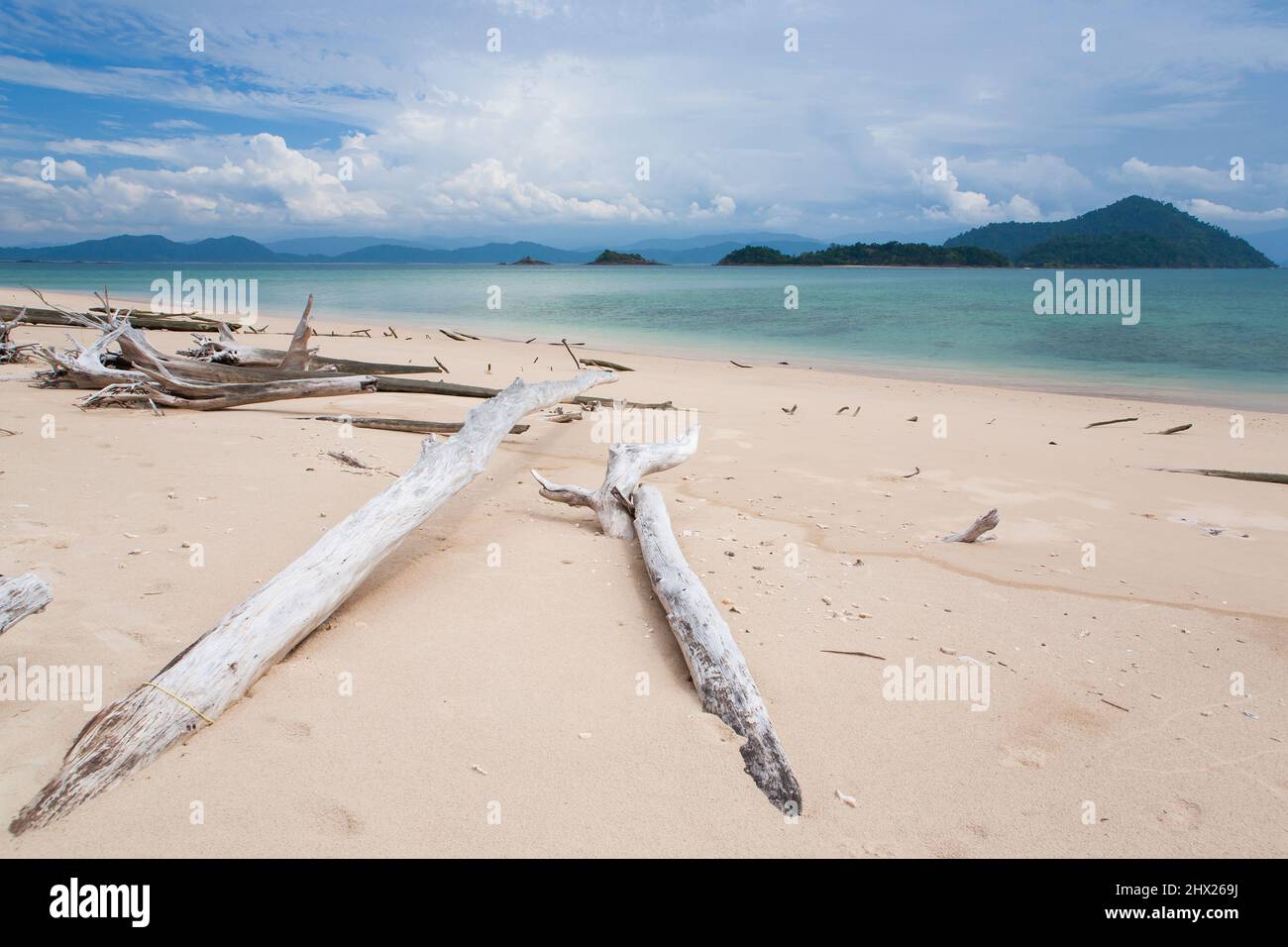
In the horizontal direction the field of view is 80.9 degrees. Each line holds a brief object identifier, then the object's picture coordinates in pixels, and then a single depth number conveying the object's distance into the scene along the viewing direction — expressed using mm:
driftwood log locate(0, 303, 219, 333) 15539
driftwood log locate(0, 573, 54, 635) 2543
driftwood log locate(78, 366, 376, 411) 7934
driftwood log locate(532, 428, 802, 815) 2621
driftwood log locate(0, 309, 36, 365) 10344
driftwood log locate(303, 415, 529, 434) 7457
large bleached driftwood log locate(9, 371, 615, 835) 2344
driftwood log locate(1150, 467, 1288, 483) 7043
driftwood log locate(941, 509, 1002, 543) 4988
